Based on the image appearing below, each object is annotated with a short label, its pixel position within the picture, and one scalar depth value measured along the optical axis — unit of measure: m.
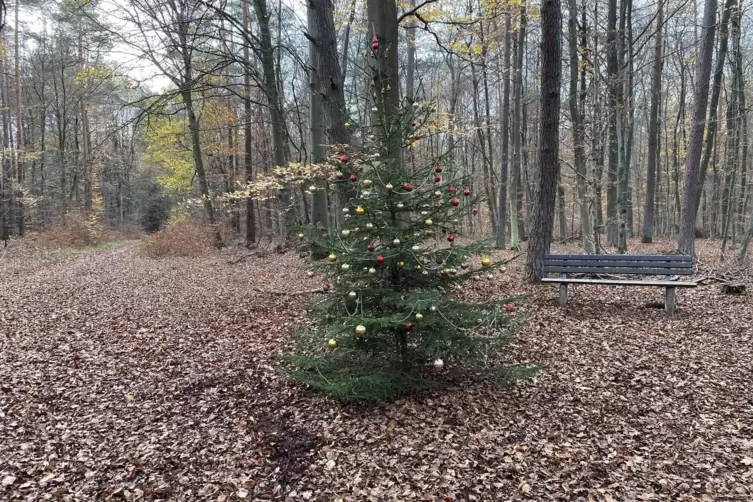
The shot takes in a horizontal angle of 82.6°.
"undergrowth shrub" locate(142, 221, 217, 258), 13.37
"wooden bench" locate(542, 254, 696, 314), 5.96
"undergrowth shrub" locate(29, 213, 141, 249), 16.02
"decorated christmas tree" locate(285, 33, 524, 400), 3.51
